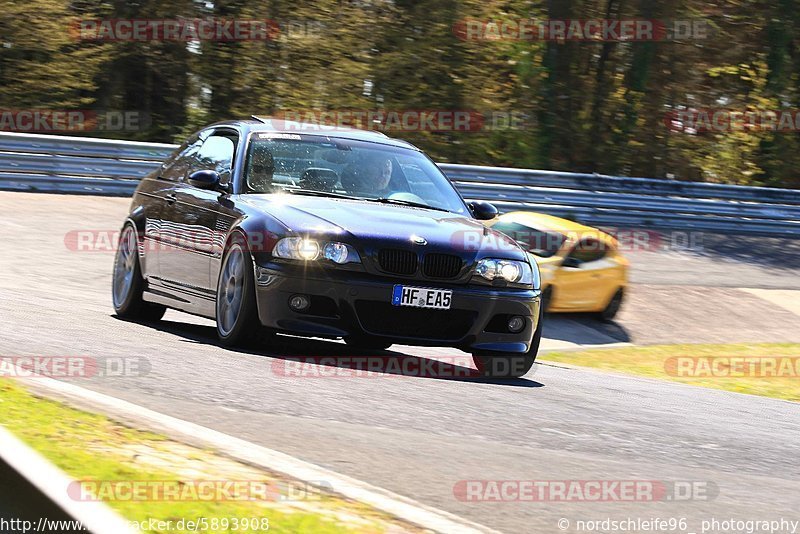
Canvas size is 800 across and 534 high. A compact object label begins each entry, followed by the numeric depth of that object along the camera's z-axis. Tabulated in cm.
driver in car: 1839
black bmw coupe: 1620
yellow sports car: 3369
